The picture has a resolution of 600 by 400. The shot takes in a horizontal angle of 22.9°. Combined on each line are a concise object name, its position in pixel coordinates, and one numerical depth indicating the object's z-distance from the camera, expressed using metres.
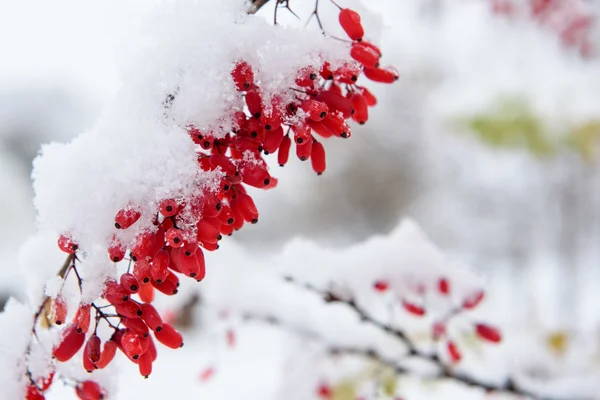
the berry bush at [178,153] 0.43
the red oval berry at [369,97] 0.46
